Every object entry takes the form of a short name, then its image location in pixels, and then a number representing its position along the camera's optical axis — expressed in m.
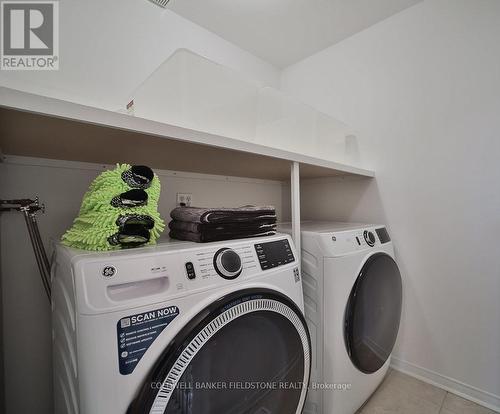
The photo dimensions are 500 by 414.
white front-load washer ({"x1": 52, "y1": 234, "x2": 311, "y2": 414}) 0.49
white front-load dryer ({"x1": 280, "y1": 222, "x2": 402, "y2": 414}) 1.04
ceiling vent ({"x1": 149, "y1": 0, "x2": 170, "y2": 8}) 1.47
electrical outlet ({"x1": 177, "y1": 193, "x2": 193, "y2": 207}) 1.46
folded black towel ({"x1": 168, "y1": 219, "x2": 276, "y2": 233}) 0.81
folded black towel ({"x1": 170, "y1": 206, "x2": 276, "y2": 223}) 0.81
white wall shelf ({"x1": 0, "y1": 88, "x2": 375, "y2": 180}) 0.58
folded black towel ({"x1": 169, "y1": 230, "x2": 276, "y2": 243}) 0.80
